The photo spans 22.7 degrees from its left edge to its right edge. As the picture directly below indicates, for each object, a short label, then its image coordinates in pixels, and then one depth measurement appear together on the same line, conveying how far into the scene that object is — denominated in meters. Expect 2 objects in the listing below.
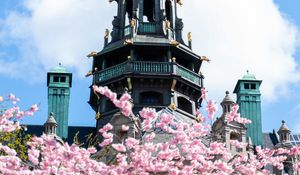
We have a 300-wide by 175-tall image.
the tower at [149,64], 66.06
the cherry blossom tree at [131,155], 27.23
